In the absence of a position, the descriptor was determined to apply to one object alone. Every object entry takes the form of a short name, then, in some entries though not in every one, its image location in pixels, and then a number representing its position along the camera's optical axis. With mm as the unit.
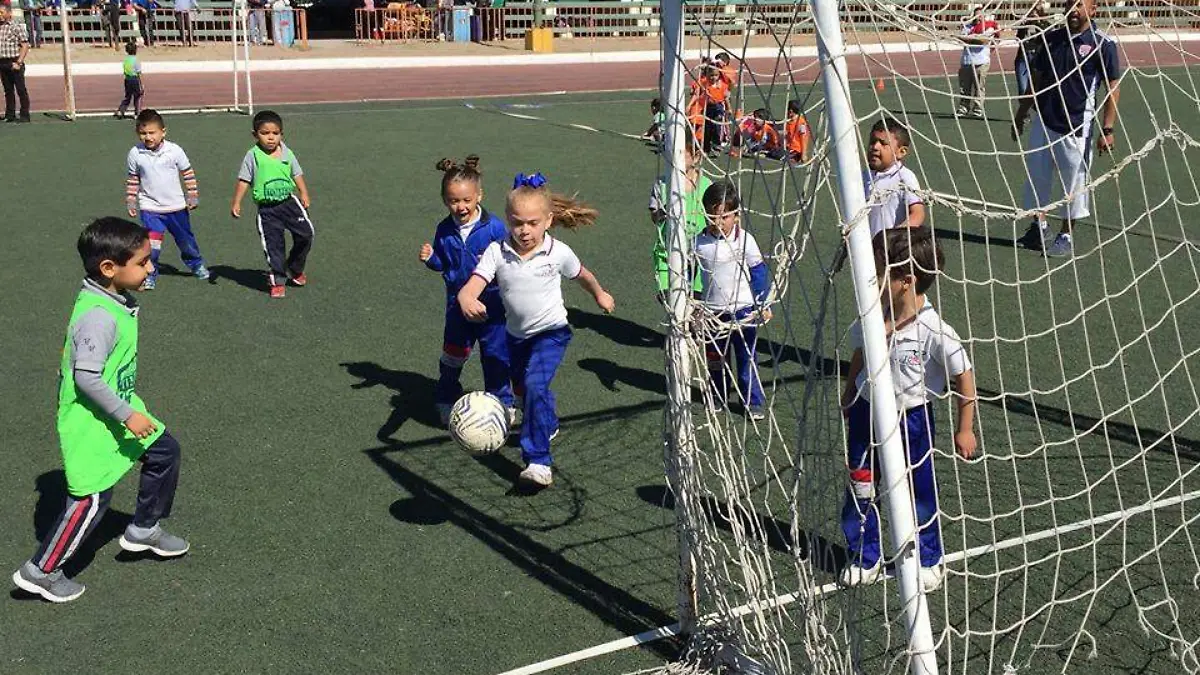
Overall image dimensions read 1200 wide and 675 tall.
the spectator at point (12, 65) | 20250
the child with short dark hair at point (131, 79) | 20391
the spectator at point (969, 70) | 19094
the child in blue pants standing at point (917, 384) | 4988
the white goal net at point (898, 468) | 4164
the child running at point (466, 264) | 7203
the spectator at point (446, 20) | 38344
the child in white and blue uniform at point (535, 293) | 6445
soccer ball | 6172
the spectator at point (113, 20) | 32875
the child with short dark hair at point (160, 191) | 10430
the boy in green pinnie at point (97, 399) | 5234
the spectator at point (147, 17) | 33962
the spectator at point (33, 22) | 32469
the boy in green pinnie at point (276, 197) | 10047
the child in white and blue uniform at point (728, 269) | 7078
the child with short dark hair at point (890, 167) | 7141
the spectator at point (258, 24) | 35688
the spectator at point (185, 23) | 35062
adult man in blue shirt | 10266
